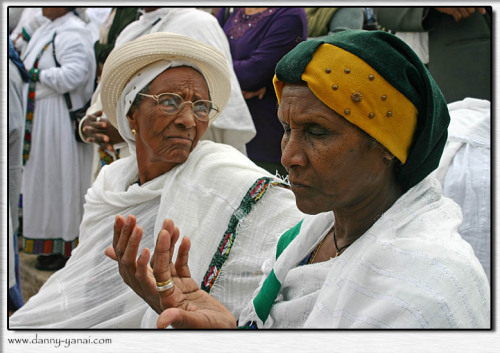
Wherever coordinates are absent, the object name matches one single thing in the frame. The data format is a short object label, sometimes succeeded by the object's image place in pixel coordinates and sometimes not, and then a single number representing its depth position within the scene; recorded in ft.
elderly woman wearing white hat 7.92
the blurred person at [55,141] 10.48
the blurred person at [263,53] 9.08
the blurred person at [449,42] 7.82
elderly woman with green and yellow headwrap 4.82
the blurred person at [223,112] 9.88
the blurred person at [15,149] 9.27
